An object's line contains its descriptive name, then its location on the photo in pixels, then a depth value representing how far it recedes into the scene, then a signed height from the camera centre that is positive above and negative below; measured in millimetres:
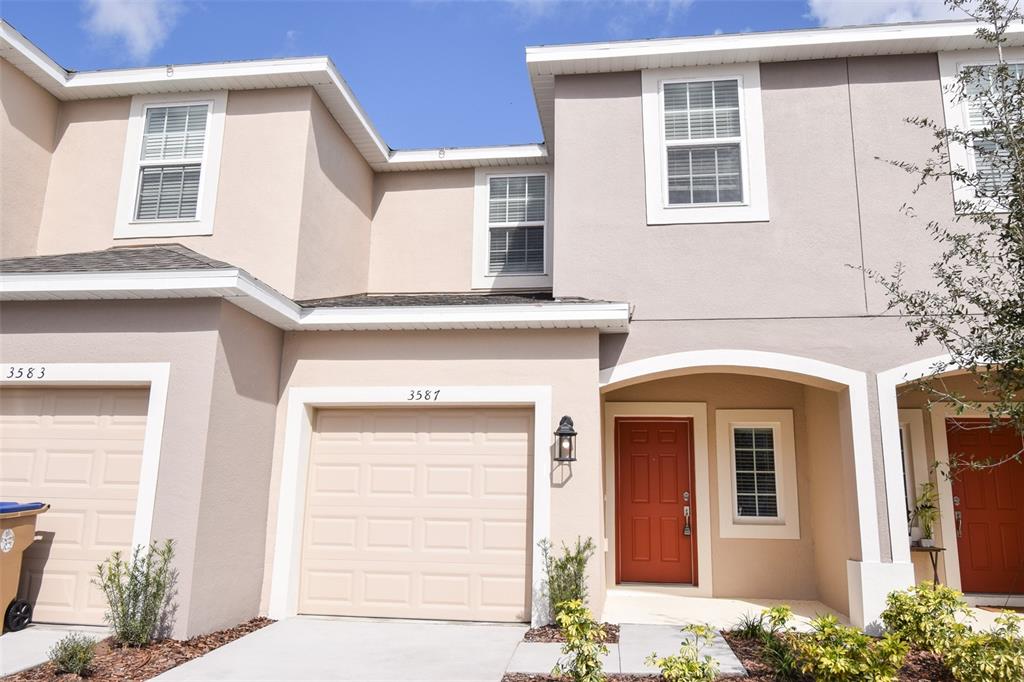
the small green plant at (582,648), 5078 -1064
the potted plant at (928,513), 8836 -100
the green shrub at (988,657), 5035 -1064
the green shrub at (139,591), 6312 -889
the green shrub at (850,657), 4930 -1057
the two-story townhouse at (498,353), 7195 +1534
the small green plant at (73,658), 5543 -1282
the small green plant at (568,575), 7180 -764
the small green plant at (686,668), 4906 -1135
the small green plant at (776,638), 5559 -1192
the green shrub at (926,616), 6000 -960
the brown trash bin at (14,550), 6531 -557
